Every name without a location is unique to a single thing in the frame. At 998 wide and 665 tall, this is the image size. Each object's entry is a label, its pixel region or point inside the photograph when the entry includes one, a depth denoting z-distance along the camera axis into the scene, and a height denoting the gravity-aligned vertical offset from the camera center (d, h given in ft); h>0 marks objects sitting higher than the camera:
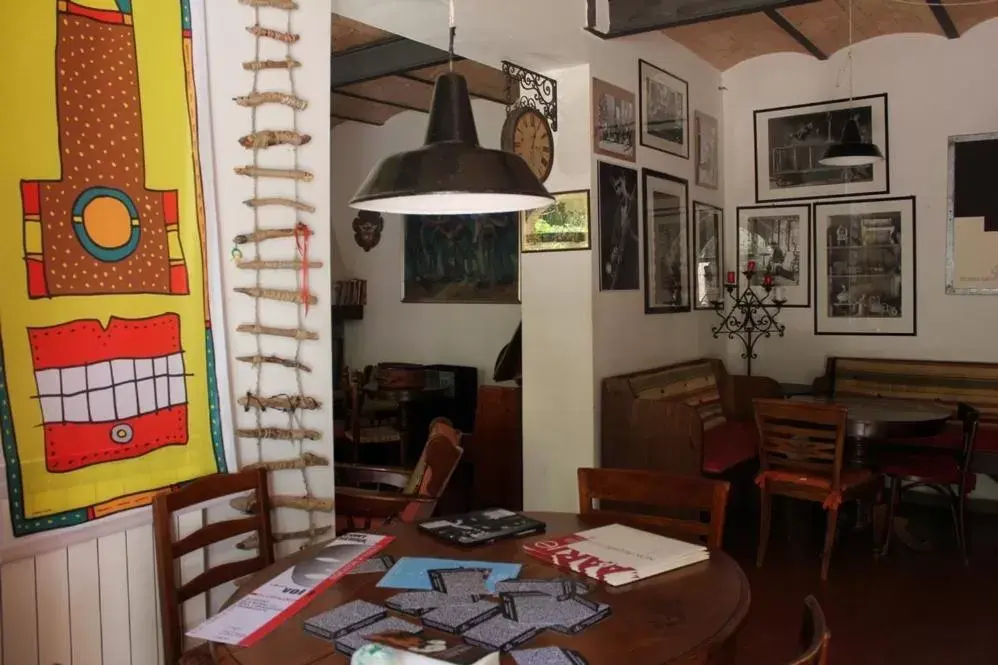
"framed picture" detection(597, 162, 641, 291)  14.47 +1.16
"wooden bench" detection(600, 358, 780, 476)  13.55 -2.39
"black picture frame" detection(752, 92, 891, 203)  18.37 +3.23
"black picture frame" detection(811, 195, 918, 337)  18.08 +0.85
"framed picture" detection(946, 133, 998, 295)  17.19 +1.39
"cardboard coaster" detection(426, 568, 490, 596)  5.93 -2.12
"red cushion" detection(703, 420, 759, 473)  14.67 -2.98
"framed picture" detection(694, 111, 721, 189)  18.61 +3.21
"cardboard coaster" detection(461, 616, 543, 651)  5.05 -2.14
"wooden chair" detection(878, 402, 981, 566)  13.52 -3.18
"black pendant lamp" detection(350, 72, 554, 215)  6.16 +0.98
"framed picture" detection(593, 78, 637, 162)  14.21 +3.06
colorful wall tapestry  6.79 +0.36
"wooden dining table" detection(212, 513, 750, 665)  4.93 -2.16
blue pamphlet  6.08 -2.12
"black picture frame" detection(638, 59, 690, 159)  15.79 +3.47
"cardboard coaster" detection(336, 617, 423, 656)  5.01 -2.13
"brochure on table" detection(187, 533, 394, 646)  5.34 -2.14
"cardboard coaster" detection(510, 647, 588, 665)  4.79 -2.14
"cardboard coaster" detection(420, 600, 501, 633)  5.32 -2.13
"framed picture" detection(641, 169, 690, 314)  16.20 +0.97
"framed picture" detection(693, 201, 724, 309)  18.60 +0.85
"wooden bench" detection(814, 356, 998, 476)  16.84 -2.08
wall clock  13.15 +2.55
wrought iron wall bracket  13.73 +3.46
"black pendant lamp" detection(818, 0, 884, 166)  15.39 +2.54
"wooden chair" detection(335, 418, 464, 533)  10.38 -2.55
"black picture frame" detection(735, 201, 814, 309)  19.29 +0.91
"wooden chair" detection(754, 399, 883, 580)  12.95 -2.90
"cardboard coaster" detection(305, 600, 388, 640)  5.25 -2.12
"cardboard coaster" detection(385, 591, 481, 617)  5.60 -2.13
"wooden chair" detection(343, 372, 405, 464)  17.16 -3.05
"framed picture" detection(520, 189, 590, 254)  14.06 +1.18
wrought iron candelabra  19.67 -0.69
